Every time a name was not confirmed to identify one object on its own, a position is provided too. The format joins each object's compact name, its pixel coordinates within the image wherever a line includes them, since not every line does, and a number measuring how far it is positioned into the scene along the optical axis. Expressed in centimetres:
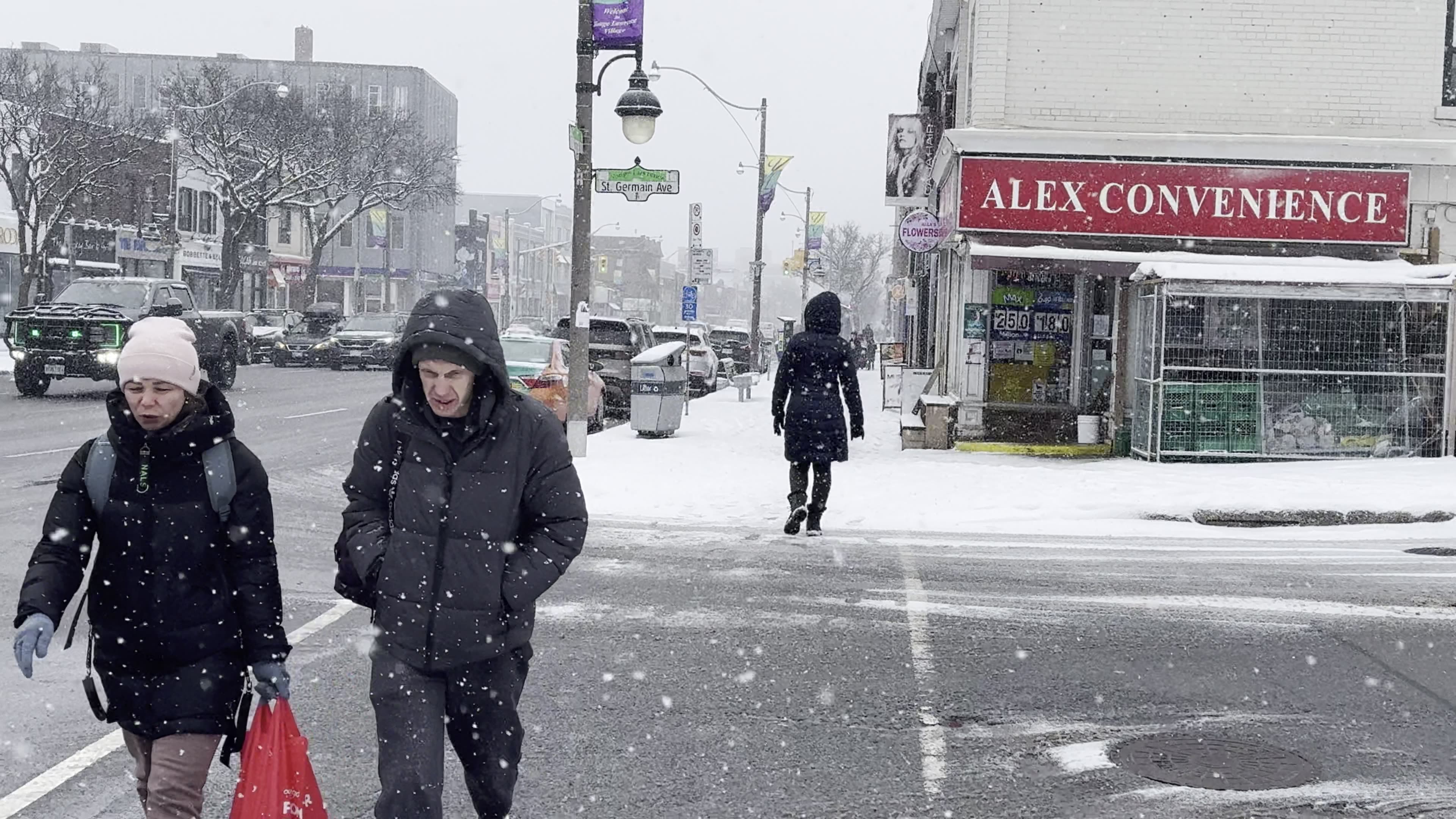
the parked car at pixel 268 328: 4150
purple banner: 1570
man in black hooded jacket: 377
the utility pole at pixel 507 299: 10119
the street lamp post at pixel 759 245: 4031
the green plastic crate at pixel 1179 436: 1620
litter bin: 1888
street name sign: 1636
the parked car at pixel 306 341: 4009
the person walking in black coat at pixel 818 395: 1058
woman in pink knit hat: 368
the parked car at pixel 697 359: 3325
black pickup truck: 2306
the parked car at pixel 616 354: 2412
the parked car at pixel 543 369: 1880
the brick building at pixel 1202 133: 1803
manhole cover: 511
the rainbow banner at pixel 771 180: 3909
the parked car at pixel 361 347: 3684
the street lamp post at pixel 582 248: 1573
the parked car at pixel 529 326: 2991
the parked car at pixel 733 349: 4366
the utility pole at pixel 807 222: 5378
